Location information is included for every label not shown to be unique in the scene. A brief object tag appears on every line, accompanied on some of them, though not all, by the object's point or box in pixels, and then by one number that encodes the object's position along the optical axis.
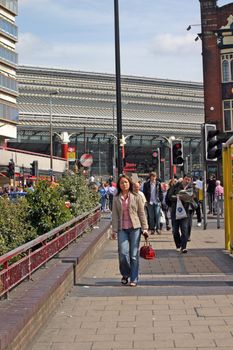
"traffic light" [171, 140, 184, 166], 20.83
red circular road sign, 25.52
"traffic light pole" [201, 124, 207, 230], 18.25
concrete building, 62.53
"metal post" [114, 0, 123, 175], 19.38
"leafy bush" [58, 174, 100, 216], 14.33
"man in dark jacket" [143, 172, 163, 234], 18.12
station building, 86.25
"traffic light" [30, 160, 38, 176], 32.39
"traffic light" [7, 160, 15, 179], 37.25
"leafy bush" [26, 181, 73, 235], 10.46
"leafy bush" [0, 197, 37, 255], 7.77
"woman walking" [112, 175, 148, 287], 9.16
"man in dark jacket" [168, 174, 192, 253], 13.35
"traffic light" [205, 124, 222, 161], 17.05
